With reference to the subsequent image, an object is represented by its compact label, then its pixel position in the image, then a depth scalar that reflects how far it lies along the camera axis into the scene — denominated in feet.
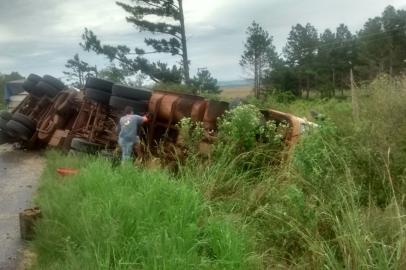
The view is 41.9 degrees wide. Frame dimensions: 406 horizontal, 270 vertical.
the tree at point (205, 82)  117.60
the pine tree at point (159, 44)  114.32
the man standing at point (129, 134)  35.42
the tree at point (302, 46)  168.04
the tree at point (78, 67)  192.62
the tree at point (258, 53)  162.72
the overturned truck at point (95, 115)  34.38
